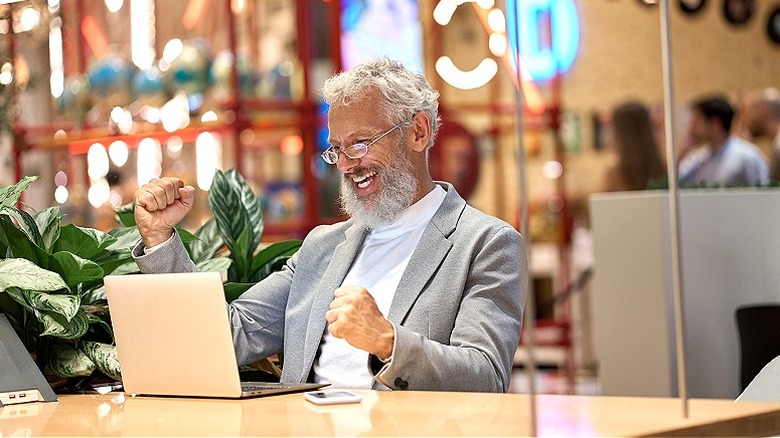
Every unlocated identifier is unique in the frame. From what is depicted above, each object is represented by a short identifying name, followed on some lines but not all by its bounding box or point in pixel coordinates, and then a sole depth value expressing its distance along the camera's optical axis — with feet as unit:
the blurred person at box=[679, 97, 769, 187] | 22.63
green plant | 9.05
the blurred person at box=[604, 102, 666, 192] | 25.13
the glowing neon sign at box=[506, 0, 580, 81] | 31.14
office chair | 17.29
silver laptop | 7.59
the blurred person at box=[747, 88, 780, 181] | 27.78
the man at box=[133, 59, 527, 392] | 8.68
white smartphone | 7.16
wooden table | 5.92
